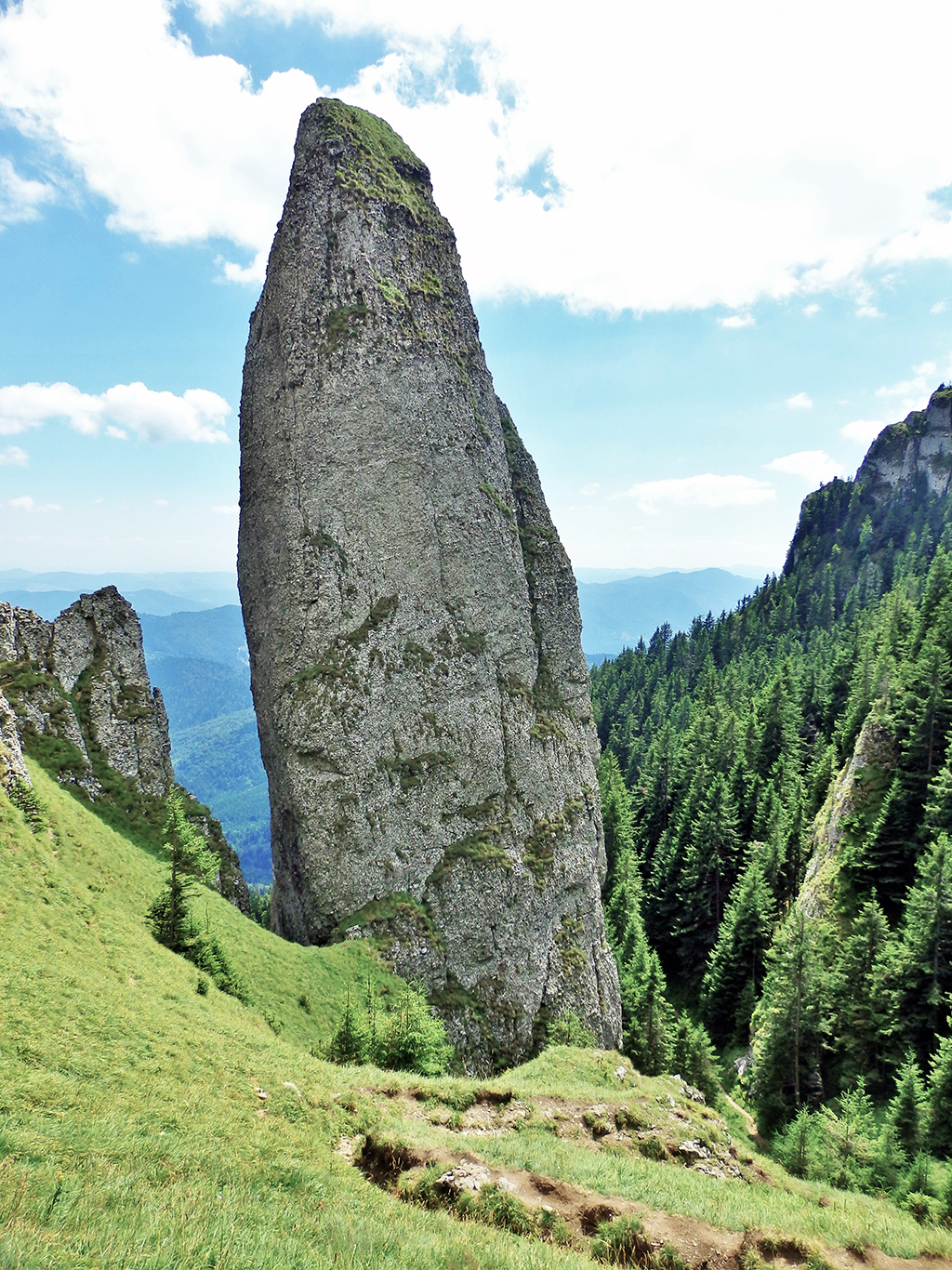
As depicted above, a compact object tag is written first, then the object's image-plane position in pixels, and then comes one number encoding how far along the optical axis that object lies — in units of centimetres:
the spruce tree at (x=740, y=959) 5925
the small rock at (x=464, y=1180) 1555
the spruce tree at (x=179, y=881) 2786
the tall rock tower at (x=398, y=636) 4519
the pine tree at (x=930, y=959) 3984
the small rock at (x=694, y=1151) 2319
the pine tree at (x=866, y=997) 4162
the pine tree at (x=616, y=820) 7956
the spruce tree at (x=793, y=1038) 4350
